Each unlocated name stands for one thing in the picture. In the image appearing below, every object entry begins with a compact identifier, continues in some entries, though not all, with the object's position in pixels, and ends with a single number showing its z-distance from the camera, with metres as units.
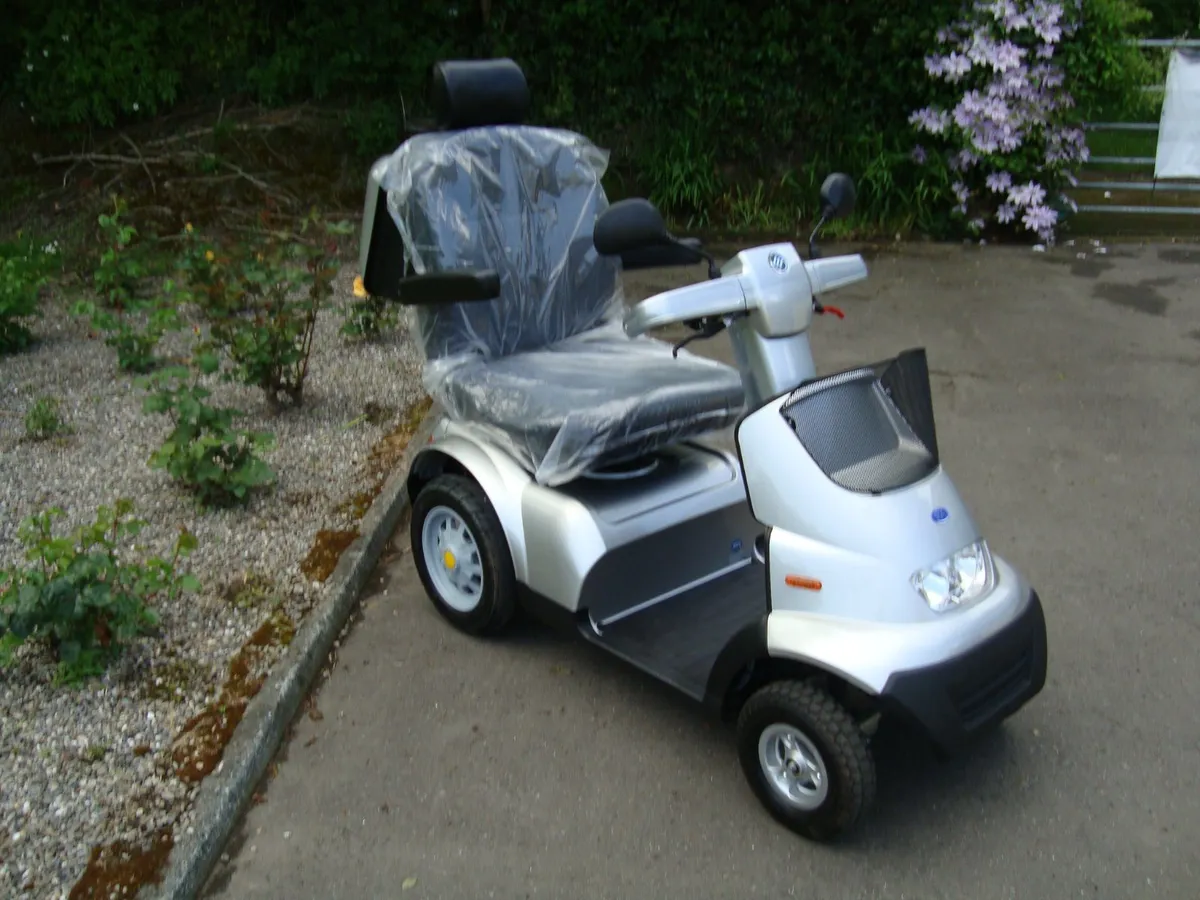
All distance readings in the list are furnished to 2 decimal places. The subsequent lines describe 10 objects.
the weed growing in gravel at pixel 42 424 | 5.52
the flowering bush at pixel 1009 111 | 8.73
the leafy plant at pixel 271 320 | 5.54
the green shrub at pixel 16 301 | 6.61
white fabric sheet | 9.45
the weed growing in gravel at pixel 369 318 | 6.82
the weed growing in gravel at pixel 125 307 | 5.93
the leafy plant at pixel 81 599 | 3.47
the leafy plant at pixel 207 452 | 4.70
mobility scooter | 2.90
